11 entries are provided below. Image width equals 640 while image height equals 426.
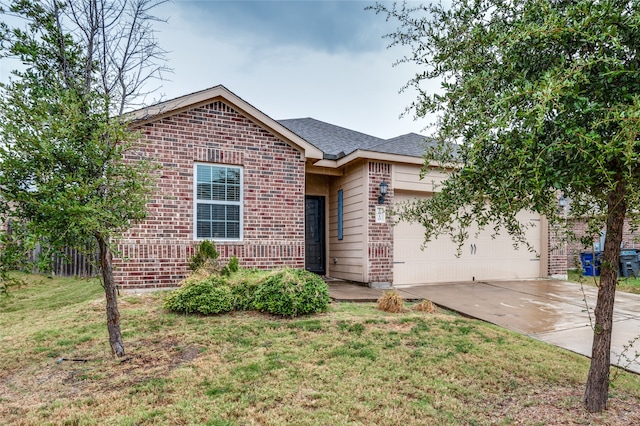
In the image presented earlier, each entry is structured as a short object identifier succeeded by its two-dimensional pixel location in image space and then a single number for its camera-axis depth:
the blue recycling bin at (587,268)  12.67
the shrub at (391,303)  6.09
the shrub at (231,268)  6.46
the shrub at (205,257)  6.81
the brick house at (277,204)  7.09
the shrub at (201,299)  5.50
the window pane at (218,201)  7.41
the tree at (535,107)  2.26
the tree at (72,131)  3.16
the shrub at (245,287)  5.78
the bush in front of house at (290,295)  5.46
